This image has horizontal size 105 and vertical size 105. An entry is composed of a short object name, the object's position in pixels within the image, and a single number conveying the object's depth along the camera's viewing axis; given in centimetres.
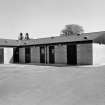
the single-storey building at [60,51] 1894
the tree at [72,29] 6451
